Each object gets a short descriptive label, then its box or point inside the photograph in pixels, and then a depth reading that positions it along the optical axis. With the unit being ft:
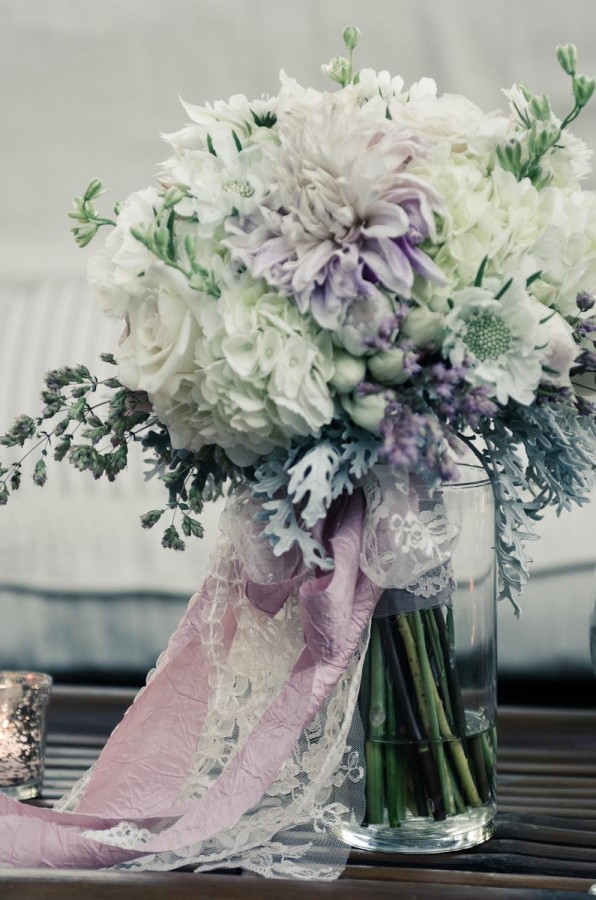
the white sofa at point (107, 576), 7.91
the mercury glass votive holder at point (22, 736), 6.17
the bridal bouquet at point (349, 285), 5.40
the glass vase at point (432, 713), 5.68
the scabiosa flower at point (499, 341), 5.41
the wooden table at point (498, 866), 5.48
